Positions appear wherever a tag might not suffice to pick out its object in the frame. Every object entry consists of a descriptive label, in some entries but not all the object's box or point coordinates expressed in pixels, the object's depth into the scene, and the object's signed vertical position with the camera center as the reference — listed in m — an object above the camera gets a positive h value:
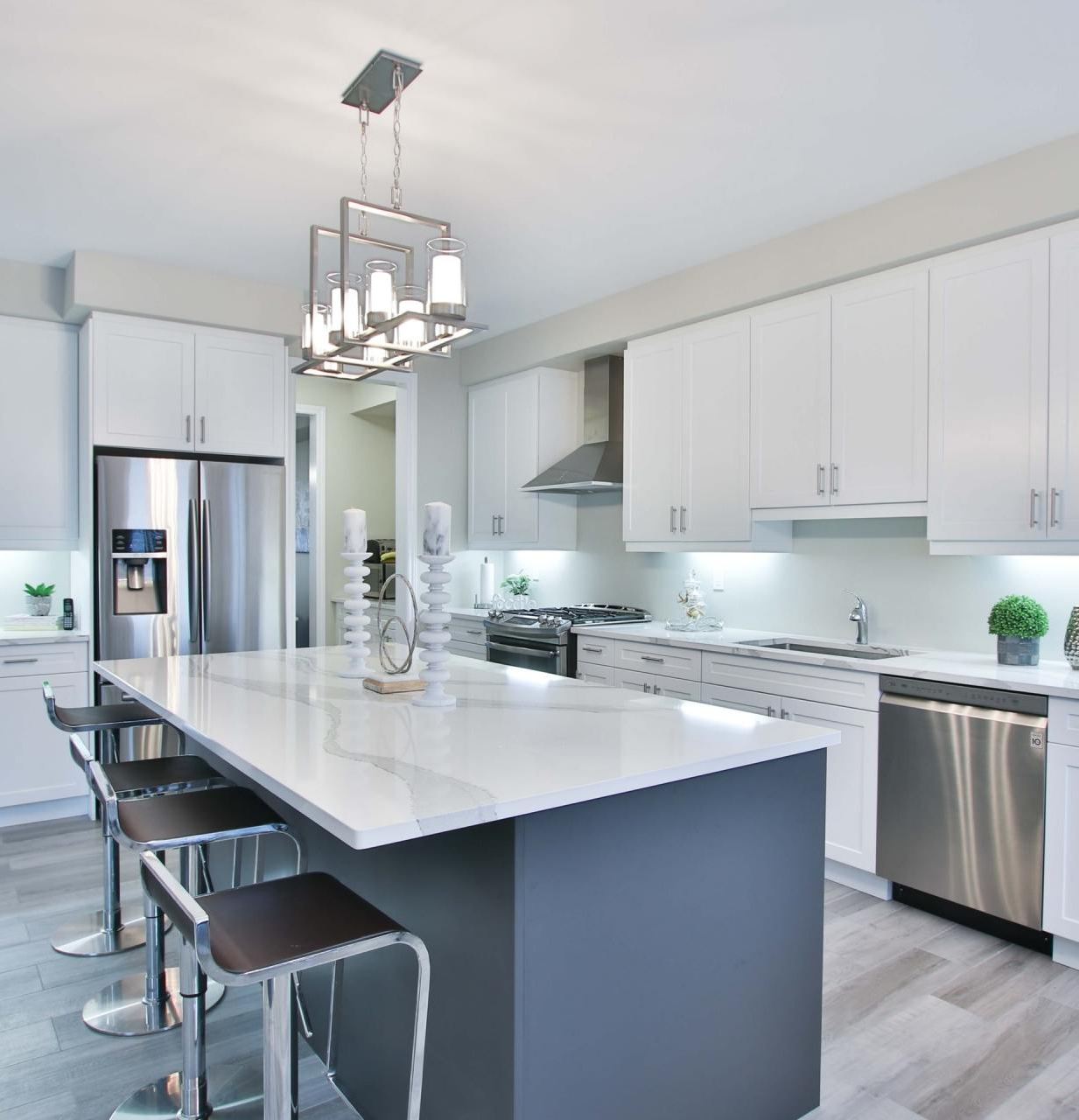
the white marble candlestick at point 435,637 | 2.17 -0.23
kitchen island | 1.47 -0.68
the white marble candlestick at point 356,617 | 2.65 -0.23
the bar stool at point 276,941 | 1.30 -0.63
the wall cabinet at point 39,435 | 4.14 +0.53
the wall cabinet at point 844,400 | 3.25 +0.60
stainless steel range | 4.47 -0.47
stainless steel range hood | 4.75 +0.57
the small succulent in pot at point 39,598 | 4.41 -0.28
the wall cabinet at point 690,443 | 3.95 +0.51
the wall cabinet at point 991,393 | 2.87 +0.54
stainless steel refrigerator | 4.12 -0.07
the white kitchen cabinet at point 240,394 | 4.39 +0.79
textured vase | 2.92 -0.32
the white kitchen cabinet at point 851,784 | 3.17 -0.89
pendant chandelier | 2.25 +0.69
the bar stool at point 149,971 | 2.33 -1.18
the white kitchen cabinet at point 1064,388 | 2.78 +0.52
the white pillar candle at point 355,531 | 2.66 +0.04
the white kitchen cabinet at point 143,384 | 4.11 +0.78
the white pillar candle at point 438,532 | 2.21 +0.03
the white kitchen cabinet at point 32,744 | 3.98 -0.94
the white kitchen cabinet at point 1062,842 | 2.60 -0.90
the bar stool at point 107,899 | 2.74 -1.15
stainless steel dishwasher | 2.71 -0.83
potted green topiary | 2.99 -0.28
